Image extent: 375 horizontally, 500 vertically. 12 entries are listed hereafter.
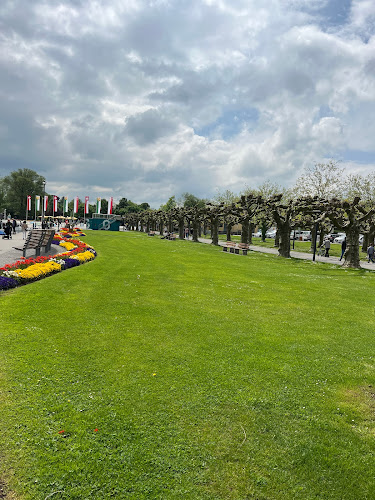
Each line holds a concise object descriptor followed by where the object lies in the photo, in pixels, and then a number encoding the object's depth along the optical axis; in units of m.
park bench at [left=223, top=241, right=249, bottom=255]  28.80
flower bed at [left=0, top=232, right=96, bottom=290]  10.85
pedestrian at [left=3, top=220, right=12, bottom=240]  32.06
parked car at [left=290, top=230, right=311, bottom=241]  67.44
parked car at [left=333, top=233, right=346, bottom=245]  57.32
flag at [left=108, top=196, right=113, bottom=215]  72.25
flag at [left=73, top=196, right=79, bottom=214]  69.41
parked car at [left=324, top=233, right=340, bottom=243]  57.04
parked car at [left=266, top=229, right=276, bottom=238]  72.44
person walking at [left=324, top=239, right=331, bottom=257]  30.91
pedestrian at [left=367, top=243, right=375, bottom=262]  26.88
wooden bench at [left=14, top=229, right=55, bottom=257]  17.62
